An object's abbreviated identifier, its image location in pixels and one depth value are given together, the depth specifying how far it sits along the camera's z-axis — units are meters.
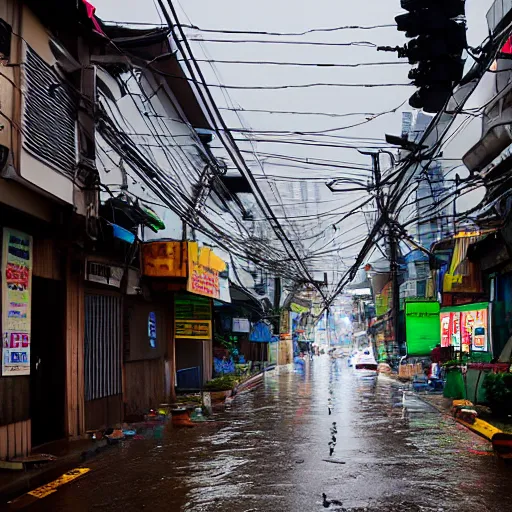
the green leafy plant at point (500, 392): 14.24
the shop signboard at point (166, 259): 16.30
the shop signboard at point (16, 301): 10.29
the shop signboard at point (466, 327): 21.92
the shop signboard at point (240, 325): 32.72
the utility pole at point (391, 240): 18.64
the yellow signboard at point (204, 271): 16.83
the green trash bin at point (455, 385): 19.73
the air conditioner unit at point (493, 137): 17.89
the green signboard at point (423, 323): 29.11
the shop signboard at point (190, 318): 20.64
